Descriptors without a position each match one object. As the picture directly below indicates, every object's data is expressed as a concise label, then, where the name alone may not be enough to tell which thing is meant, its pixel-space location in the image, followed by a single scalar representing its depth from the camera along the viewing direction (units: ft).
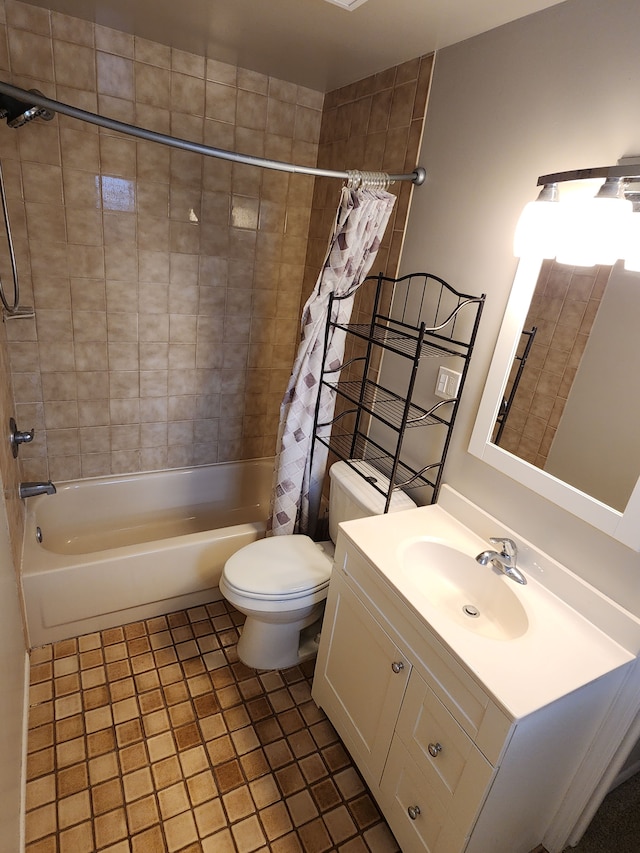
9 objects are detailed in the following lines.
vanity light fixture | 3.62
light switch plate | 5.42
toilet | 5.65
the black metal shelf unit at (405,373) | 5.30
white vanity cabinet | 3.55
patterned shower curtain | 5.43
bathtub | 6.20
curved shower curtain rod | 3.88
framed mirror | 3.88
